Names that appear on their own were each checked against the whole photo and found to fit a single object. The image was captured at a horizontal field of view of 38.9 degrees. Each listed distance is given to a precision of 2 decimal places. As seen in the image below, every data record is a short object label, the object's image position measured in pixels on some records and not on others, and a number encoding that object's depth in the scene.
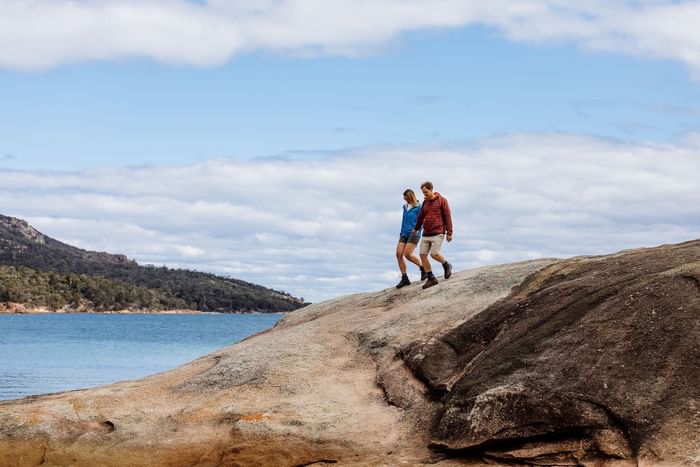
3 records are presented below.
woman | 21.83
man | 20.77
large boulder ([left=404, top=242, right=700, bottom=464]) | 13.14
